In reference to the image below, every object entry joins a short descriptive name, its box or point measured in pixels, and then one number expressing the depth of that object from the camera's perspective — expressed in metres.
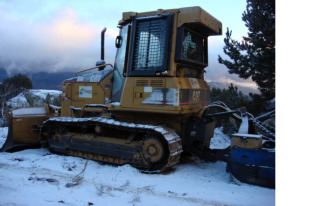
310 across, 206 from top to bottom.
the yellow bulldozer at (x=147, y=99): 5.14
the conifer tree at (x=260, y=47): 6.43
